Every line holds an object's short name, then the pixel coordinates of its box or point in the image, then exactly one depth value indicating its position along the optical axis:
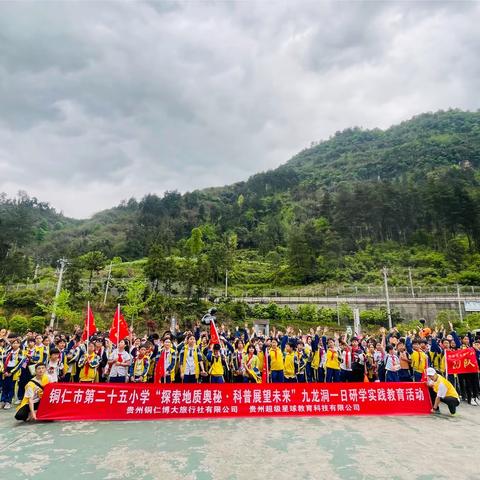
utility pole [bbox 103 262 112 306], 33.12
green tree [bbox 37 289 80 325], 24.91
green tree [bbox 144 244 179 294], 34.25
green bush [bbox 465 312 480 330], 27.39
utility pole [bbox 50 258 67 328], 24.73
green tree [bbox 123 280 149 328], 27.58
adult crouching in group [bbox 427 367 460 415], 7.83
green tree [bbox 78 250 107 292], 34.03
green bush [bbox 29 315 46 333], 26.36
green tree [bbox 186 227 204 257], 57.09
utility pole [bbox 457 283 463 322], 29.98
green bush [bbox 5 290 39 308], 30.94
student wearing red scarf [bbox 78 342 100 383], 8.58
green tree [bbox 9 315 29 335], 25.56
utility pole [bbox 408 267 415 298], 35.44
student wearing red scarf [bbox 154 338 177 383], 8.70
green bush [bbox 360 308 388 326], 31.61
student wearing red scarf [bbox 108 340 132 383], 8.67
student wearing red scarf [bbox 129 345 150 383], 8.76
